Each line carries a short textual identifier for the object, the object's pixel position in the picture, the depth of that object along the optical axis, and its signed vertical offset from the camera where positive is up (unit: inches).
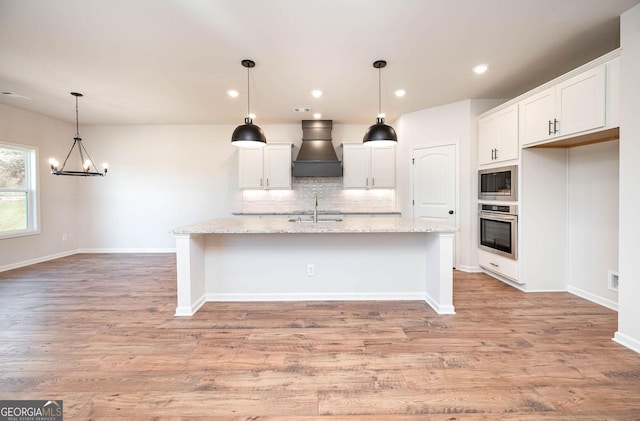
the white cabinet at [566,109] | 89.0 +35.4
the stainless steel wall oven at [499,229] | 128.9 -12.6
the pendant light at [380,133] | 113.7 +30.2
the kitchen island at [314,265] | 116.0 -25.7
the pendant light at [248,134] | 110.2 +29.3
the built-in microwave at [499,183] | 128.4 +10.6
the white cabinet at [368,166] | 201.0 +29.2
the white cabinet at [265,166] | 201.8 +29.6
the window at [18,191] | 167.2 +10.9
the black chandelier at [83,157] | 210.4 +39.5
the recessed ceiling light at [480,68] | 117.8 +60.0
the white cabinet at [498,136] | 127.7 +34.5
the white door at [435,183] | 165.3 +13.5
